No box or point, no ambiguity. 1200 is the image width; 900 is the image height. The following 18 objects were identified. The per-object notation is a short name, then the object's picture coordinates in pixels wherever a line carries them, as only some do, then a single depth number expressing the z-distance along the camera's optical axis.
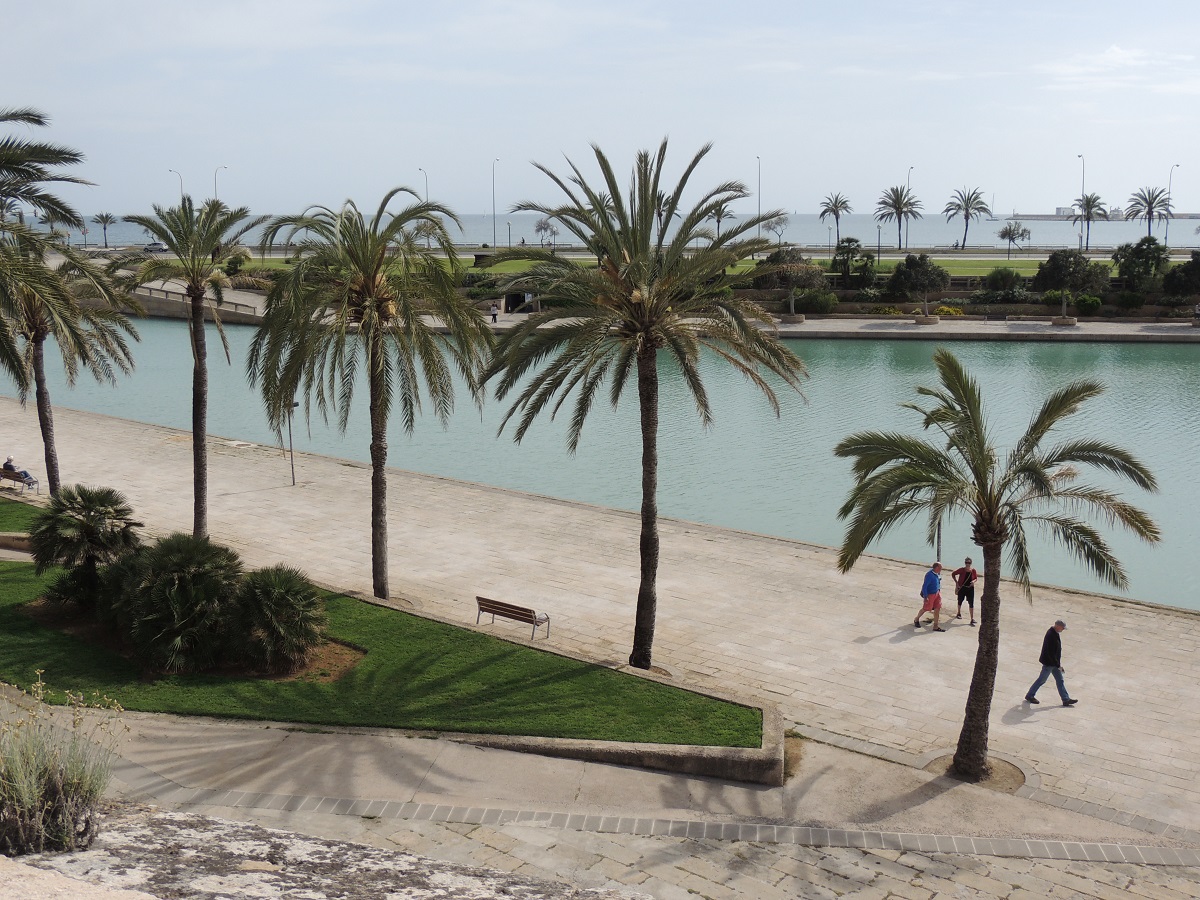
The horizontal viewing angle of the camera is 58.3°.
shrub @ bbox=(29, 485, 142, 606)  15.27
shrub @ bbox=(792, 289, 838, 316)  64.88
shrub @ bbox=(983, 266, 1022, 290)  64.94
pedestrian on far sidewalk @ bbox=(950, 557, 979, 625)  17.41
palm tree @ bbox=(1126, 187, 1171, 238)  96.88
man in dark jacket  13.87
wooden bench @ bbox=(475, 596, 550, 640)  16.03
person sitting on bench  24.84
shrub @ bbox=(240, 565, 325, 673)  13.79
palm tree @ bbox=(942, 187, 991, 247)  117.62
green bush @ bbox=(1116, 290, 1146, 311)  61.31
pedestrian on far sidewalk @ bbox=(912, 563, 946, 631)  16.73
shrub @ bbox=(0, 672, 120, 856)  7.83
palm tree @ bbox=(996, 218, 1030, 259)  110.94
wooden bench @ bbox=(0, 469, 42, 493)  24.91
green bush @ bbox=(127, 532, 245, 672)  13.80
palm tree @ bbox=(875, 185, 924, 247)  101.06
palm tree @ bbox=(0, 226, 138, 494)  13.72
